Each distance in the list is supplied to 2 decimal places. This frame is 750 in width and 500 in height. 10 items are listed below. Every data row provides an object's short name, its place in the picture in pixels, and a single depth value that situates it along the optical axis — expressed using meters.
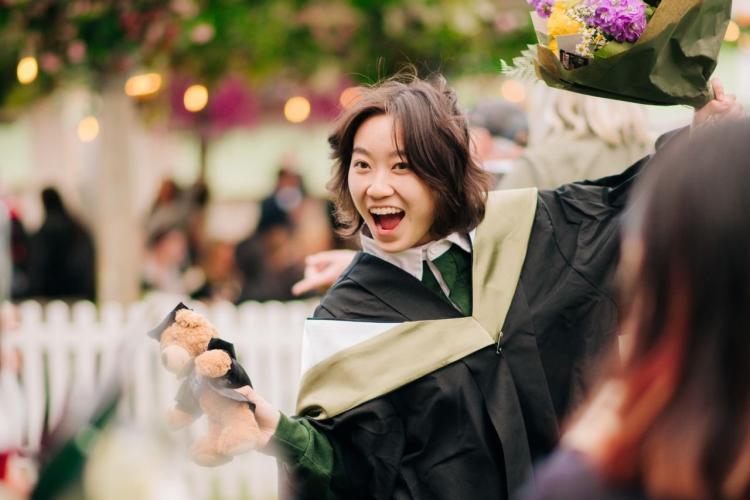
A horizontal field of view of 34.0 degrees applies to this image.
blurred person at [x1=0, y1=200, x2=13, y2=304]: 6.75
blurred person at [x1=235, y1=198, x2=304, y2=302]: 9.52
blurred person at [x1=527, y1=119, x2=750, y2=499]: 1.47
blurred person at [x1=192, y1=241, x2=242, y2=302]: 9.95
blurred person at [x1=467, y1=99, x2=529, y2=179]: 6.28
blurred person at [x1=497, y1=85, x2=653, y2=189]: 4.51
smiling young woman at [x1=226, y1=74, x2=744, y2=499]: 3.10
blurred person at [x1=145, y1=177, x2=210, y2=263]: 11.09
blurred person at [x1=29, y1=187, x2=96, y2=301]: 10.51
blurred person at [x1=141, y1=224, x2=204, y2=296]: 10.30
